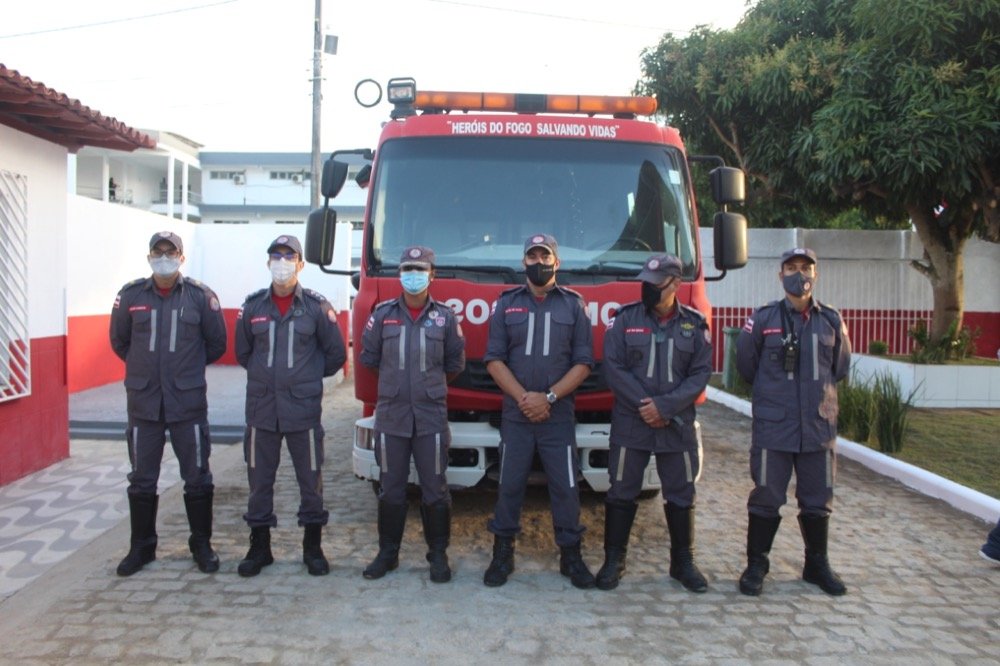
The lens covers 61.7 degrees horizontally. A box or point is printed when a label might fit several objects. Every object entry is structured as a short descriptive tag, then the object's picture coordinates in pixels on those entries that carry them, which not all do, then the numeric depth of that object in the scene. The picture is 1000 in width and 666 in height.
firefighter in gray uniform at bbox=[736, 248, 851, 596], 4.54
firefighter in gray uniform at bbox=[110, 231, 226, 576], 4.75
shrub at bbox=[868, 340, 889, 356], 12.00
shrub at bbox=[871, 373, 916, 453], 7.91
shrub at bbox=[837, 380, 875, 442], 8.33
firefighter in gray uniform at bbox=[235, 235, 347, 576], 4.71
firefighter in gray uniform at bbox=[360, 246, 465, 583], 4.63
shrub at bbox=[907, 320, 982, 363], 10.91
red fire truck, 5.03
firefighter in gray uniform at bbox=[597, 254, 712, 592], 4.57
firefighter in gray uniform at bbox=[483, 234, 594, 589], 4.64
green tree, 9.48
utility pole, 16.14
